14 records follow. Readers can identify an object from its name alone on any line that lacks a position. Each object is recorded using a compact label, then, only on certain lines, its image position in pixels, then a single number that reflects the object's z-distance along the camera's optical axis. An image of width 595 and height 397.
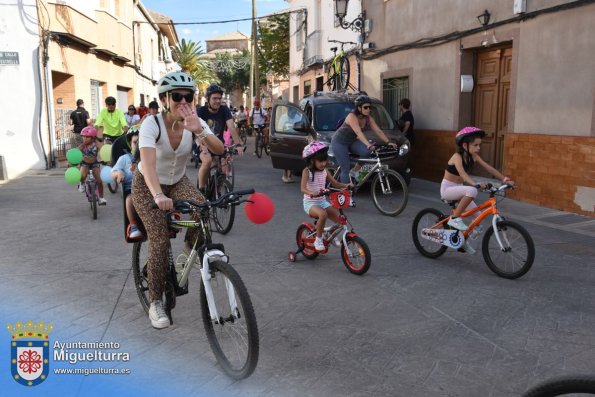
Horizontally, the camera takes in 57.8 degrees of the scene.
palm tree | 53.08
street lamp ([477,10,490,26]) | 10.03
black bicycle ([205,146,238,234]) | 7.15
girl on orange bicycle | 5.38
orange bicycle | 5.07
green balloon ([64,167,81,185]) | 7.65
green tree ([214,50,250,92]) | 71.00
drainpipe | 14.13
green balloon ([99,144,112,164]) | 6.52
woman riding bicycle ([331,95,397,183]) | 8.13
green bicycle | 16.84
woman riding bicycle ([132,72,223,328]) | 3.45
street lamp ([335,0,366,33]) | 15.13
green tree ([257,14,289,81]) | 30.28
